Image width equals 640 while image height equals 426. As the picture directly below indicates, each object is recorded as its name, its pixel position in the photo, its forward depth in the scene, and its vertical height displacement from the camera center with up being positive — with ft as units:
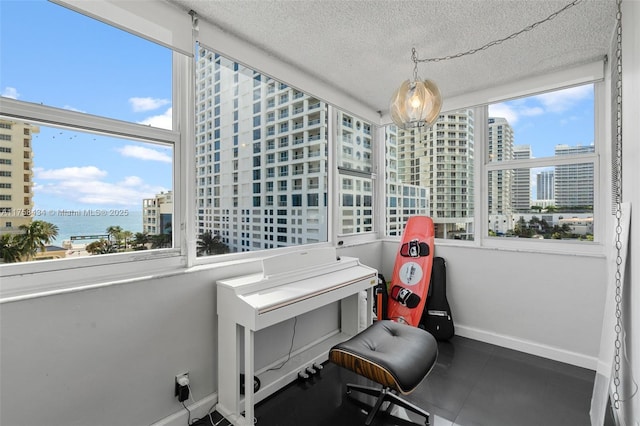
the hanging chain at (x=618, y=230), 4.80 -0.38
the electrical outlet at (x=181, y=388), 5.68 -3.46
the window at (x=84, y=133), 4.49 +1.39
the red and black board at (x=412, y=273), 9.82 -2.24
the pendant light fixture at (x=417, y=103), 5.68 +2.11
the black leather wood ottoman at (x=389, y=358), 5.22 -2.86
